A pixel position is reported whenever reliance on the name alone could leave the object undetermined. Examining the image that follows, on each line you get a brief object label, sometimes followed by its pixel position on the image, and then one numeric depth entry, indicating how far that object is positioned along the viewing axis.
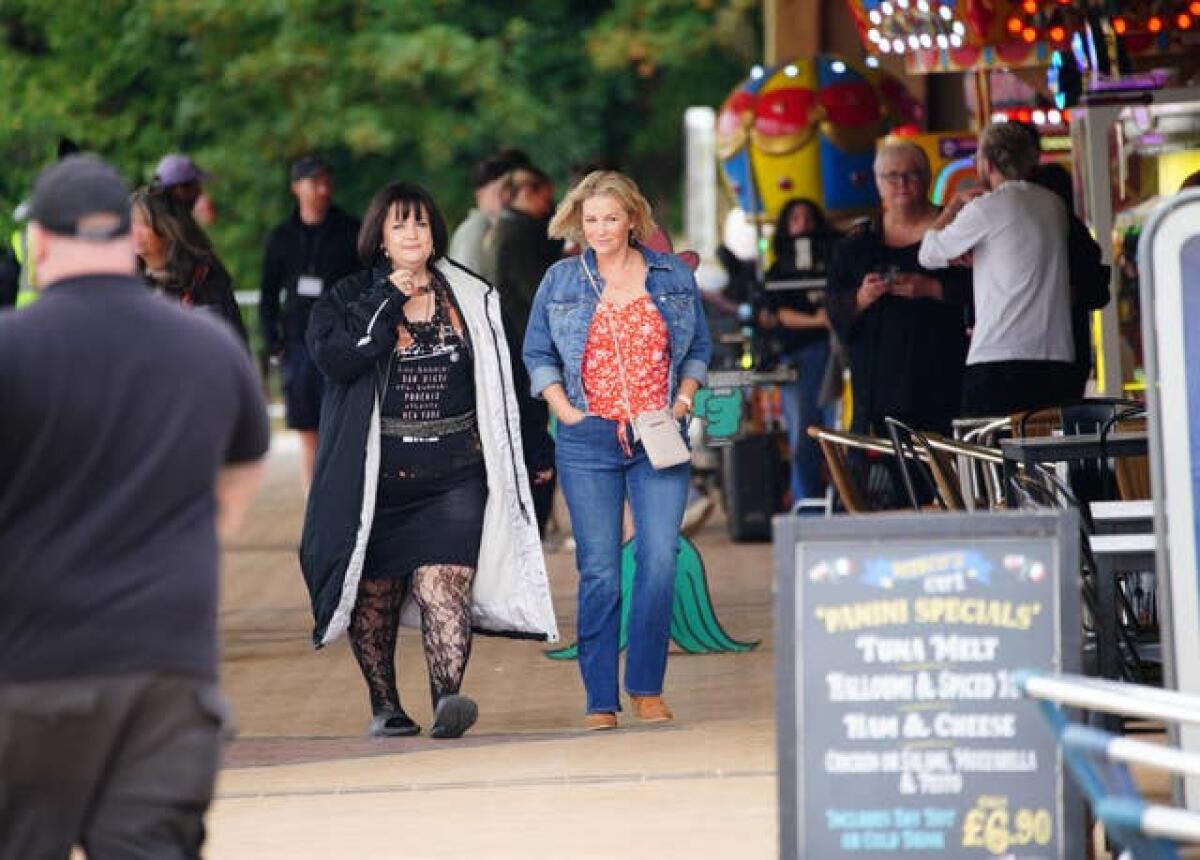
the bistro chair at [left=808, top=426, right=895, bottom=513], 20.69
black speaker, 35.12
